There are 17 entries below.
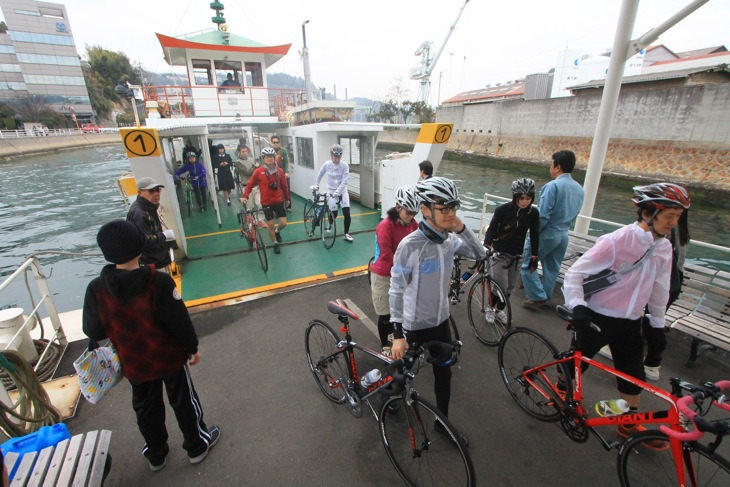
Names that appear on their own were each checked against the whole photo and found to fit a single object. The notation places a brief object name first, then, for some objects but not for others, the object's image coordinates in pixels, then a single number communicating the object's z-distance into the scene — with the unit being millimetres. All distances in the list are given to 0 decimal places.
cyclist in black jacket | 3762
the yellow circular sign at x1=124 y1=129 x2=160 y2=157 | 4773
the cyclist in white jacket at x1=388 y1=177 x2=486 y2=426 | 2123
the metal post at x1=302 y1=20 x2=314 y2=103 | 15834
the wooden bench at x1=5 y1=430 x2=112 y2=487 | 1938
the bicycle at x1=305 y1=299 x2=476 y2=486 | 2141
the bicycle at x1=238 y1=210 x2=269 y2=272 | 5773
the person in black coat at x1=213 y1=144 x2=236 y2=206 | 9352
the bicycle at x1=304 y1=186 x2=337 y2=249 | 6712
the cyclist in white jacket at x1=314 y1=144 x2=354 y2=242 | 6520
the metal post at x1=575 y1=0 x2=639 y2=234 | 4266
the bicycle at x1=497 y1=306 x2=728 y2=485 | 1937
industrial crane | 58781
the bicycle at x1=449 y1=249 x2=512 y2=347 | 3834
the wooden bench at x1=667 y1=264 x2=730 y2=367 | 3359
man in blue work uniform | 3992
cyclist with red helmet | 2189
